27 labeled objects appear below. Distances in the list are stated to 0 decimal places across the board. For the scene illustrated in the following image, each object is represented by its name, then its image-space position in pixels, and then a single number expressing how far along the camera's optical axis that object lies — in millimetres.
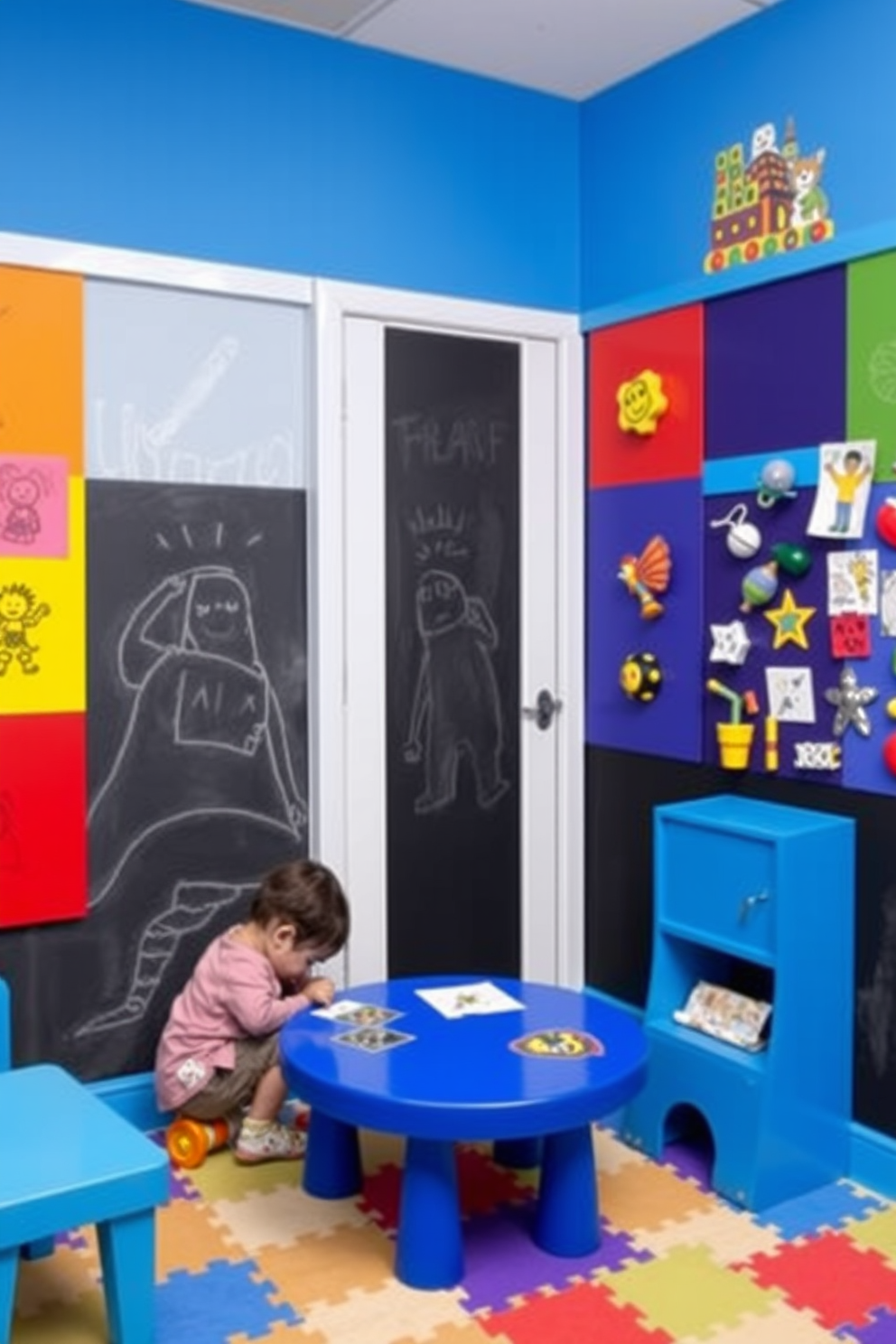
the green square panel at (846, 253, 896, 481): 2793
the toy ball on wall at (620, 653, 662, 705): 3418
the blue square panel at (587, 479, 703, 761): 3324
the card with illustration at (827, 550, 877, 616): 2848
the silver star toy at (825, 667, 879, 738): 2869
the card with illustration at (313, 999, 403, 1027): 2717
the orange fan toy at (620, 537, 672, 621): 3373
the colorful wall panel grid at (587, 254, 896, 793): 2855
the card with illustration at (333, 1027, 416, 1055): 2562
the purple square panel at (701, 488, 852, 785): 2969
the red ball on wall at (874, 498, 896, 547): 2771
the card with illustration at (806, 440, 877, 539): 2846
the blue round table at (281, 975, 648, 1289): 2289
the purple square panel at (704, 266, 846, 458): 2926
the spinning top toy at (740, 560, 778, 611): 3045
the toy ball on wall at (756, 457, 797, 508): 2973
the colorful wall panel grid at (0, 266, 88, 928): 2891
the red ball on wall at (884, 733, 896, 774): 2793
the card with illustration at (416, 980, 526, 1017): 2791
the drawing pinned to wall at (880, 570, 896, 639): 2809
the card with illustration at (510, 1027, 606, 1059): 2525
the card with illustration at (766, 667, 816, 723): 3004
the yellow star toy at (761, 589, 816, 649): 3002
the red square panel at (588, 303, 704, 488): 3297
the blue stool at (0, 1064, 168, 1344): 1929
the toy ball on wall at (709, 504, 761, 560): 3090
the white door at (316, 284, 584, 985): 3320
